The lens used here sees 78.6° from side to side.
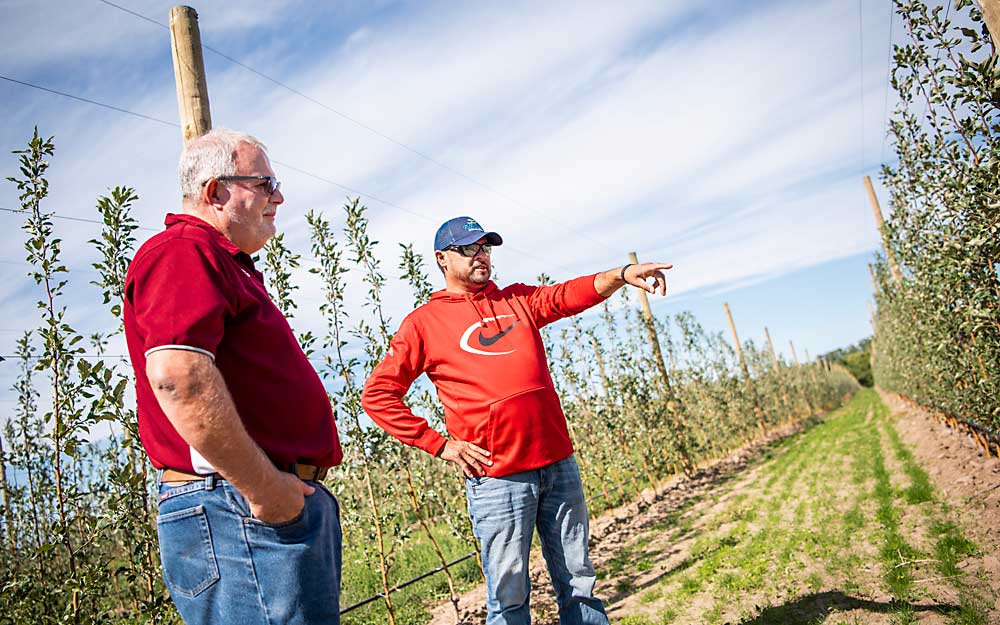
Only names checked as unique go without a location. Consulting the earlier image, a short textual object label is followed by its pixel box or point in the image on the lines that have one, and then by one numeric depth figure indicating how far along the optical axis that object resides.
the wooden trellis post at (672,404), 12.46
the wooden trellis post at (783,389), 27.47
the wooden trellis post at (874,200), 19.97
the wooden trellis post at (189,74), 2.94
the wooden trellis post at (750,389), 21.09
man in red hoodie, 2.48
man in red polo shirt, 1.22
